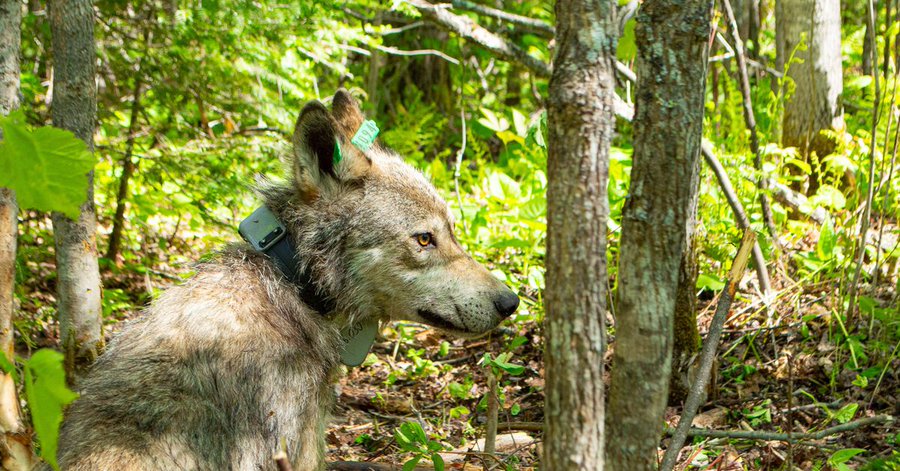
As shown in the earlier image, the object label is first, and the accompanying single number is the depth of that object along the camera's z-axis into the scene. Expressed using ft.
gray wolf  20.43
